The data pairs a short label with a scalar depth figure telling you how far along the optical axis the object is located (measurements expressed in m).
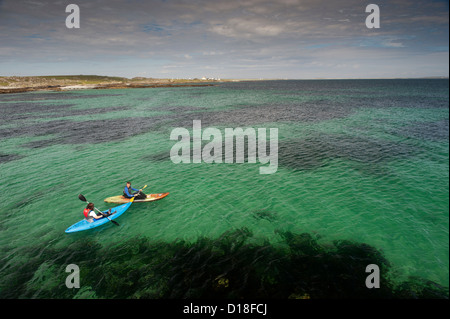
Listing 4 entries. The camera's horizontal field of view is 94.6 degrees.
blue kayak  17.61
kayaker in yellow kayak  21.32
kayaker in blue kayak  18.05
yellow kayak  21.31
